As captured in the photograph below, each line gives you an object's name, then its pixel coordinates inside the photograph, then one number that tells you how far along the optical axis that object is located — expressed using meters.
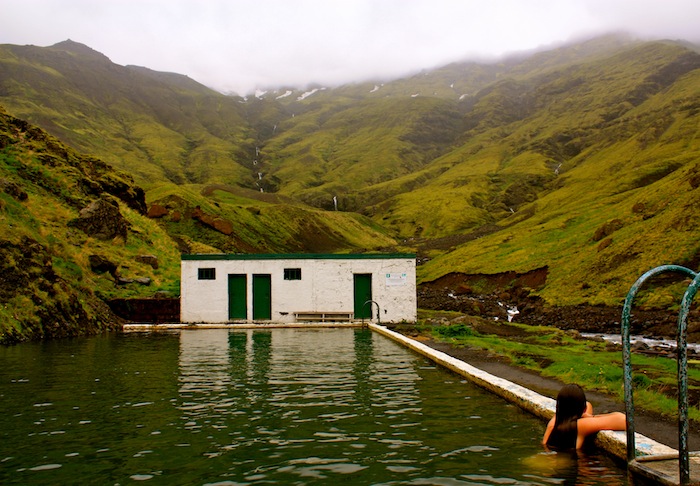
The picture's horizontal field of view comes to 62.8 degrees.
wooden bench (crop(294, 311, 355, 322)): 38.06
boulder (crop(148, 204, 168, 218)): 94.38
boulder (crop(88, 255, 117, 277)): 40.78
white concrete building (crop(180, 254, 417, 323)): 38.25
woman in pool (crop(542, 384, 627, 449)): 9.30
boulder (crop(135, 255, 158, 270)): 46.51
